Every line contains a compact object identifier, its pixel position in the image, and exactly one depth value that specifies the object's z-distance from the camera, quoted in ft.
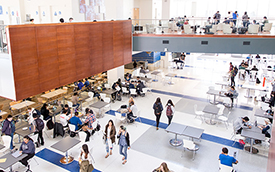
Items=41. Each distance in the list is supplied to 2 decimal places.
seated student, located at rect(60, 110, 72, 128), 33.73
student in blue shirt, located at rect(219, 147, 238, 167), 23.67
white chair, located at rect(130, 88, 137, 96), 48.21
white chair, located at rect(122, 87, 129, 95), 49.16
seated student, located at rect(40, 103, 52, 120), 35.01
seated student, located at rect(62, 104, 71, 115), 34.36
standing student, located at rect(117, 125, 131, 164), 26.68
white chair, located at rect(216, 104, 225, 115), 37.90
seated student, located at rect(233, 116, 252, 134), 31.04
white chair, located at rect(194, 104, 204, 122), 38.63
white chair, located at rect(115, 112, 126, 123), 36.56
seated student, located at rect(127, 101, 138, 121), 37.38
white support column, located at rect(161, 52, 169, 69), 82.25
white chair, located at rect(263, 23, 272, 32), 45.32
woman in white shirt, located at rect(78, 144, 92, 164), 23.62
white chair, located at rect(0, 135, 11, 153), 27.84
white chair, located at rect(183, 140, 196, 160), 27.51
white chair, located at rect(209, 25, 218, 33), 47.89
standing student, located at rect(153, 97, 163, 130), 34.23
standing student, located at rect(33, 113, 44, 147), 29.96
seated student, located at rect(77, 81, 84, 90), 49.71
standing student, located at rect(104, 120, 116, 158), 27.76
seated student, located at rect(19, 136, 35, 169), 24.97
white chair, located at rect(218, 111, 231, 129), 36.84
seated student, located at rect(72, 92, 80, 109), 40.92
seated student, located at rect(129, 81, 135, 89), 50.01
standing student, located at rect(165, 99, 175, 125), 34.50
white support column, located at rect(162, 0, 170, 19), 81.41
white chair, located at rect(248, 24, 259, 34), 45.39
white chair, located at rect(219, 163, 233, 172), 23.39
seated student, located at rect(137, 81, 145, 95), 51.05
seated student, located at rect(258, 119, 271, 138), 30.90
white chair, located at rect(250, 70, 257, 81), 63.36
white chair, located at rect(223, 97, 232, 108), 41.98
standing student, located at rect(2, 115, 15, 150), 29.25
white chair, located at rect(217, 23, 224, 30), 47.39
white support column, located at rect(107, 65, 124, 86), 58.18
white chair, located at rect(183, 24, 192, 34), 49.21
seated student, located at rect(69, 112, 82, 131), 32.42
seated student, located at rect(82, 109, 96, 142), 32.12
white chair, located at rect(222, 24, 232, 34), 47.09
